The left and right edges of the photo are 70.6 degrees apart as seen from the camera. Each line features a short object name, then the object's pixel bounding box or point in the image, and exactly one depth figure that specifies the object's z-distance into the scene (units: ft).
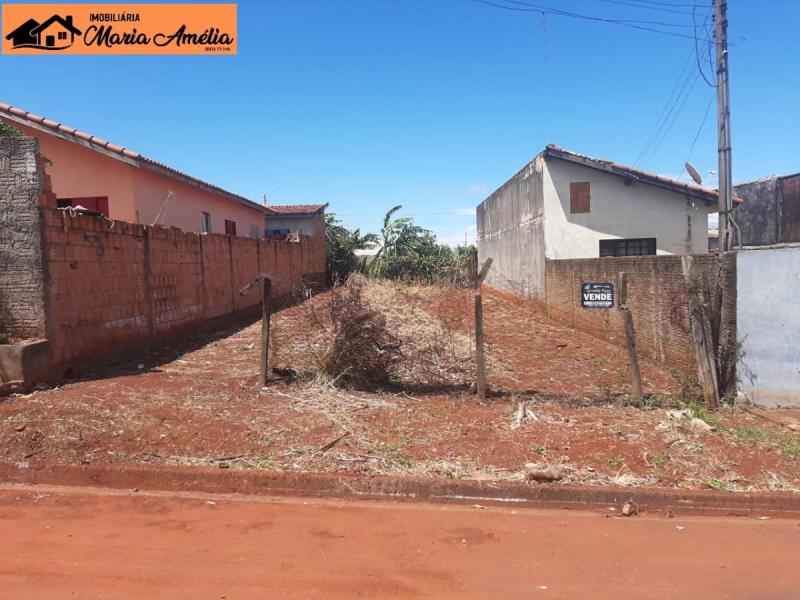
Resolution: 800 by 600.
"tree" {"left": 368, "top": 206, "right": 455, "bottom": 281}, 86.29
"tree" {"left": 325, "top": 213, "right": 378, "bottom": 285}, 88.02
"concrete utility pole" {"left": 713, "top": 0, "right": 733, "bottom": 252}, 32.60
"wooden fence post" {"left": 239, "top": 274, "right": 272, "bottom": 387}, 21.40
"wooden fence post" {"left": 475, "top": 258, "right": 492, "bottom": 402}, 20.07
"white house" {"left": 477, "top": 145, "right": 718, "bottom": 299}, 48.34
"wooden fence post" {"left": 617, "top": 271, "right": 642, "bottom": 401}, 19.80
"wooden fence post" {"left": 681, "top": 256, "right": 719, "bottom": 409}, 20.43
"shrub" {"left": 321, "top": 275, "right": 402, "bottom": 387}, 21.95
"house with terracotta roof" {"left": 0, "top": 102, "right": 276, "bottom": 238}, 40.11
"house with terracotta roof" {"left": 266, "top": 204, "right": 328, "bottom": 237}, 84.12
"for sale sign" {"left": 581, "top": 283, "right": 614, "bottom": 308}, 21.70
